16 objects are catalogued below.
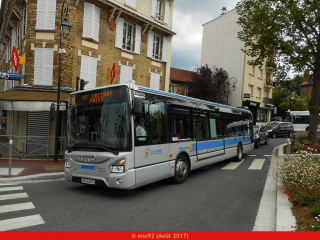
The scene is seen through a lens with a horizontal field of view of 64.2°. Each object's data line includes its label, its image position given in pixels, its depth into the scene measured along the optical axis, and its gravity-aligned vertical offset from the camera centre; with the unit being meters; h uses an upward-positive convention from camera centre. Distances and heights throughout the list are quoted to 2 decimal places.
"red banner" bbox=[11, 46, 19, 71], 13.28 +2.86
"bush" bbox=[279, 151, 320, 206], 4.95 -1.15
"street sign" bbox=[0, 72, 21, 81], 12.84 +1.87
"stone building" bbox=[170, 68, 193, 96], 32.97 +4.95
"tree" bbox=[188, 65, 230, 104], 30.66 +4.39
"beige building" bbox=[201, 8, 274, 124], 33.66 +7.94
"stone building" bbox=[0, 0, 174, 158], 13.10 +4.12
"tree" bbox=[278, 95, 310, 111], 46.85 +3.95
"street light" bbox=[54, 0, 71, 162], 9.86 +2.63
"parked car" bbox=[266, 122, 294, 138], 27.48 -0.45
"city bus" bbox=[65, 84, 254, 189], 5.74 -0.49
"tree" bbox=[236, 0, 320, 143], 12.54 +5.00
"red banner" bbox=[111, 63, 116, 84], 14.93 +2.68
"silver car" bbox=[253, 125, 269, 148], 18.17 -0.87
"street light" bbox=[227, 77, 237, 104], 33.18 +5.52
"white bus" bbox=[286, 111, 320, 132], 35.44 +0.89
